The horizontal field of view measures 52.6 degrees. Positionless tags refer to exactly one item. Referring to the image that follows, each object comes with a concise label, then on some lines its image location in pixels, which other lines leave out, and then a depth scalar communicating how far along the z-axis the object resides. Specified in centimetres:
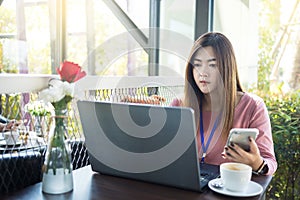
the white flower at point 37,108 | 112
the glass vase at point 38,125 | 118
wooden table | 88
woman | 138
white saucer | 88
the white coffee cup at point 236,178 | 88
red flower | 89
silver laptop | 84
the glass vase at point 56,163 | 89
